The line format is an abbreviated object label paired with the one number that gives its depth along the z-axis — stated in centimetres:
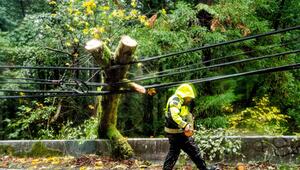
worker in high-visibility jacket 660
